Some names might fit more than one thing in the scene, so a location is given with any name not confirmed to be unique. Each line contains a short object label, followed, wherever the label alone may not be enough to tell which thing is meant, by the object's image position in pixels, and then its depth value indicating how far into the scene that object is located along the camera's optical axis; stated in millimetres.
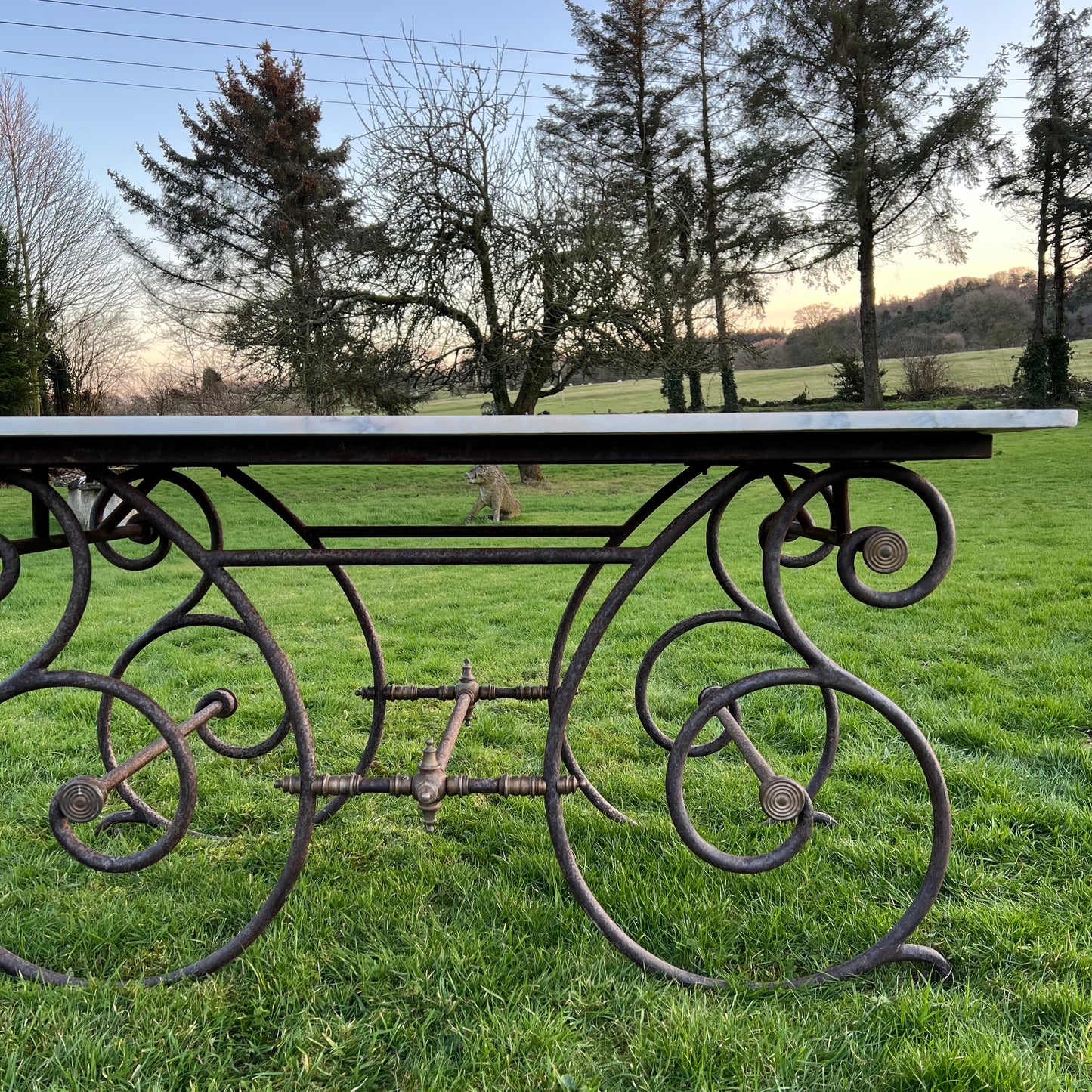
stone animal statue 9695
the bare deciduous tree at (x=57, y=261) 17266
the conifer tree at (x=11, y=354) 15023
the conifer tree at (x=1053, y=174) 20562
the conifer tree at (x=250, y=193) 19062
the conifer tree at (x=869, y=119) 18500
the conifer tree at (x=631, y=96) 20062
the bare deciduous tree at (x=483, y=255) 12594
